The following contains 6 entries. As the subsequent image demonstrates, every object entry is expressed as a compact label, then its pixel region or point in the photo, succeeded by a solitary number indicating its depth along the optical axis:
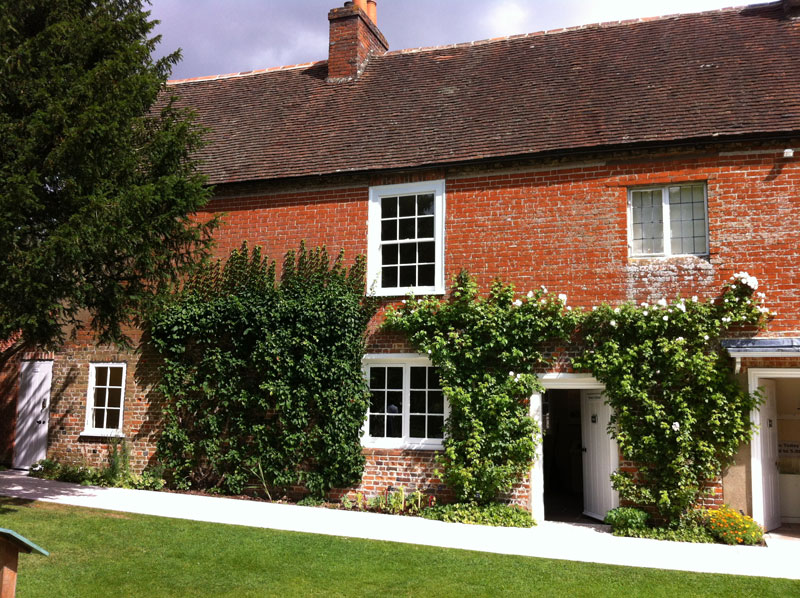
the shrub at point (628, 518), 10.05
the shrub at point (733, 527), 9.55
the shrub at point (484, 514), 10.62
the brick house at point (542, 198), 10.79
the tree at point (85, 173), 9.30
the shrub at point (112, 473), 12.82
